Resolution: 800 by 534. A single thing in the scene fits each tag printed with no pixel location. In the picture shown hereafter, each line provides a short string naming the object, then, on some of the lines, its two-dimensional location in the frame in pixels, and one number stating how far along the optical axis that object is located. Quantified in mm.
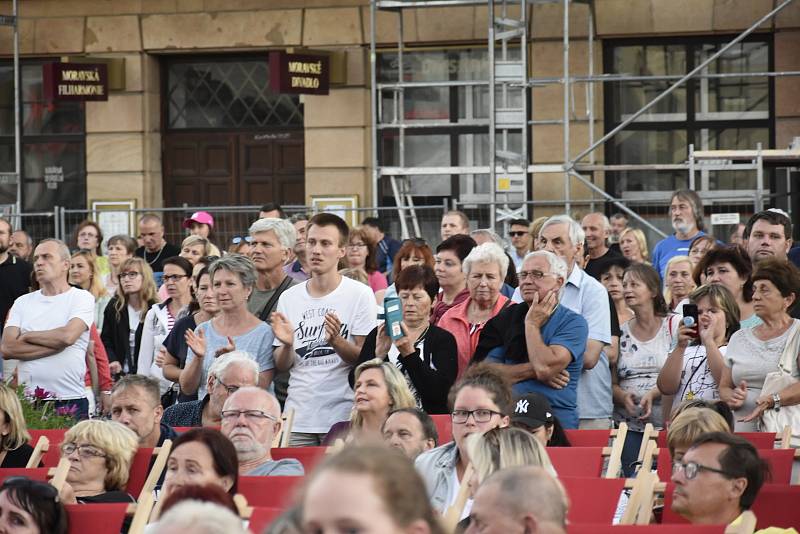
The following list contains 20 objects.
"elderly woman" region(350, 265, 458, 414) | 16672
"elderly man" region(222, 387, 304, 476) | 14484
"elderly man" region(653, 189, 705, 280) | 24531
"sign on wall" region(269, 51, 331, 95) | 36594
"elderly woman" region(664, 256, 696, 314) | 21047
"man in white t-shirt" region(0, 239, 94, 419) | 21156
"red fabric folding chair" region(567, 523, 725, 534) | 10555
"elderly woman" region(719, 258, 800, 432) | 16469
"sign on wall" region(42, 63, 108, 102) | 38344
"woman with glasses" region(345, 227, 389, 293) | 24766
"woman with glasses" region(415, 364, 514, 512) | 13414
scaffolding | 33469
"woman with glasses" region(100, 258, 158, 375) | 24000
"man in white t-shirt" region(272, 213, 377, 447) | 17781
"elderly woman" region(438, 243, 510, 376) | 17594
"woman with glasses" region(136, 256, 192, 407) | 21875
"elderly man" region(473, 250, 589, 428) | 16500
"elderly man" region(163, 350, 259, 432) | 16391
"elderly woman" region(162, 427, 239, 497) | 12469
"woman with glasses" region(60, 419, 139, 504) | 14281
